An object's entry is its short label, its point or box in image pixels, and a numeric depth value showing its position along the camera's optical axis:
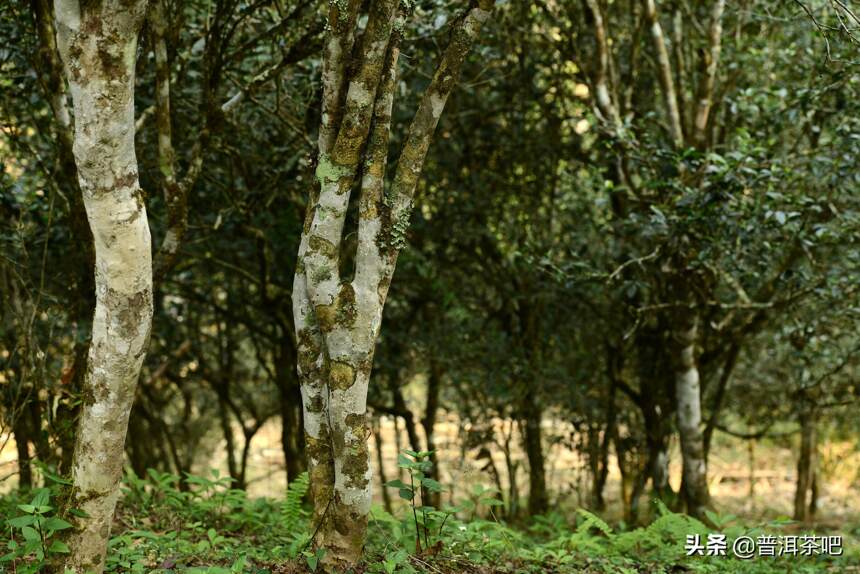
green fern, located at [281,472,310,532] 5.21
